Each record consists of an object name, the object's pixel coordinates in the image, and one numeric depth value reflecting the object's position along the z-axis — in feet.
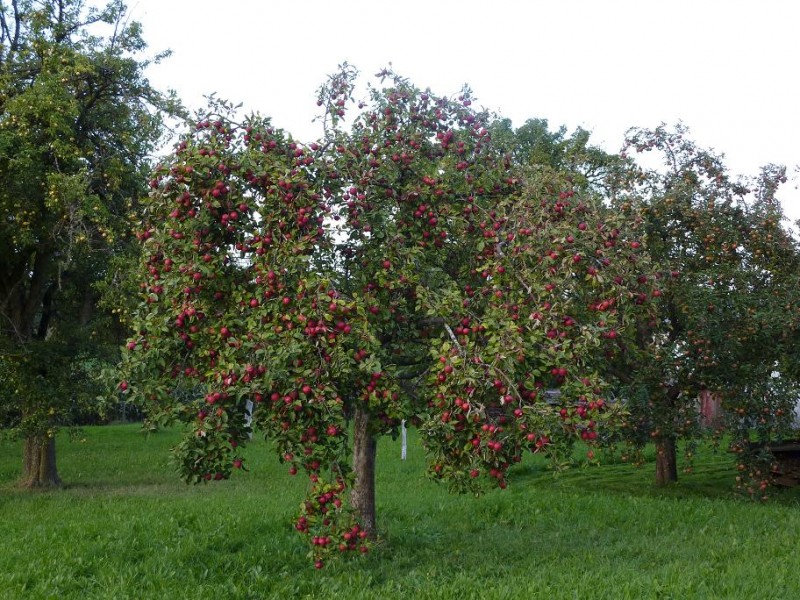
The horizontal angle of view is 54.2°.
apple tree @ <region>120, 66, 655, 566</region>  20.11
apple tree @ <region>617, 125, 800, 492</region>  36.14
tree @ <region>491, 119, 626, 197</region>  42.75
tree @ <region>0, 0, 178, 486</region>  39.22
